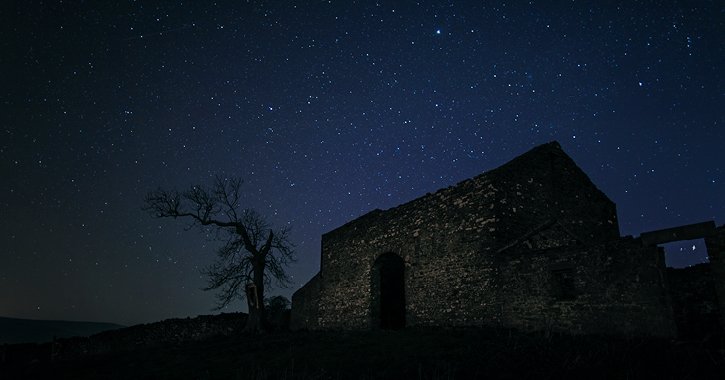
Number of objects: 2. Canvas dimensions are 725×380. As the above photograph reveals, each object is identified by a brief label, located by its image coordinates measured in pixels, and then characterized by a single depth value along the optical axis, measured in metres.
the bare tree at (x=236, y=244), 18.12
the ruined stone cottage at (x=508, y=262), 8.41
